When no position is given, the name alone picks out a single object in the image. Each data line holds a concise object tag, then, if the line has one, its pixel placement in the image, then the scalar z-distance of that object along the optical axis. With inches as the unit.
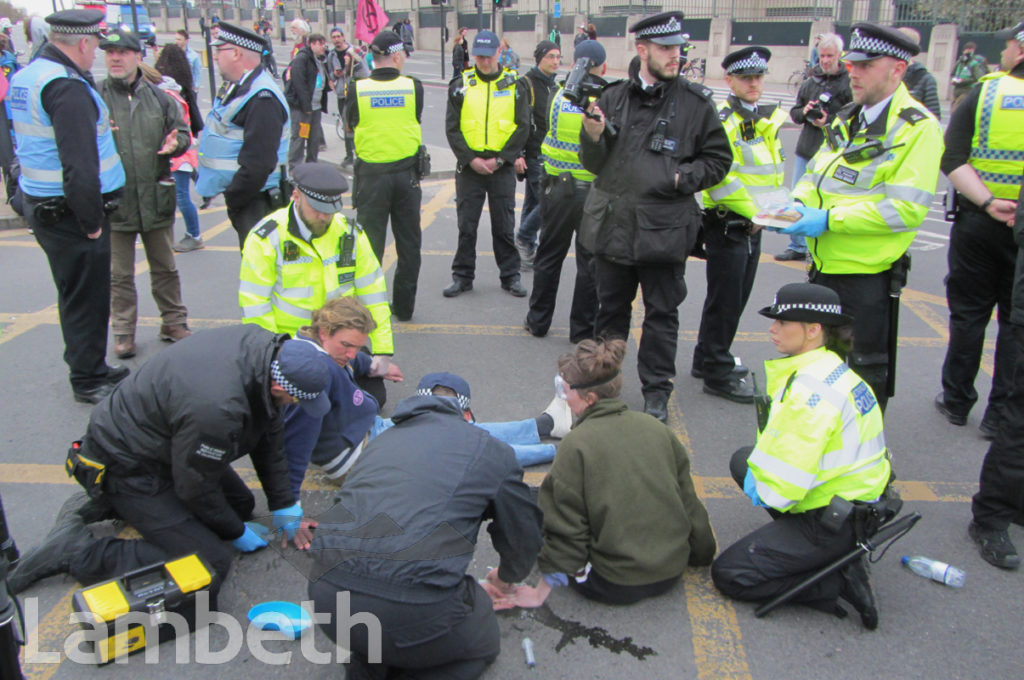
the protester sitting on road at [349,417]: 141.7
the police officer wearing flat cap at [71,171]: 171.6
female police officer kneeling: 117.8
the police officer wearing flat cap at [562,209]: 227.1
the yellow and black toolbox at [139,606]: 113.3
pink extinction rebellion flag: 377.4
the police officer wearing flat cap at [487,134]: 254.7
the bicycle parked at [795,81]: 973.2
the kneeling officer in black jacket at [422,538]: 100.1
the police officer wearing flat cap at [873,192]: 146.9
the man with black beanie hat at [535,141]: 287.6
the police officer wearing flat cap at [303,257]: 165.6
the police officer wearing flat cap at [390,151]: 232.8
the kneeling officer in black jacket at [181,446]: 118.8
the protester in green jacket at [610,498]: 121.0
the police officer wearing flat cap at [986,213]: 166.7
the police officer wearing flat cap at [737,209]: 193.5
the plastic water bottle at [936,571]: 134.3
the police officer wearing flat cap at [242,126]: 205.0
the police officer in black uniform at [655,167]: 170.1
